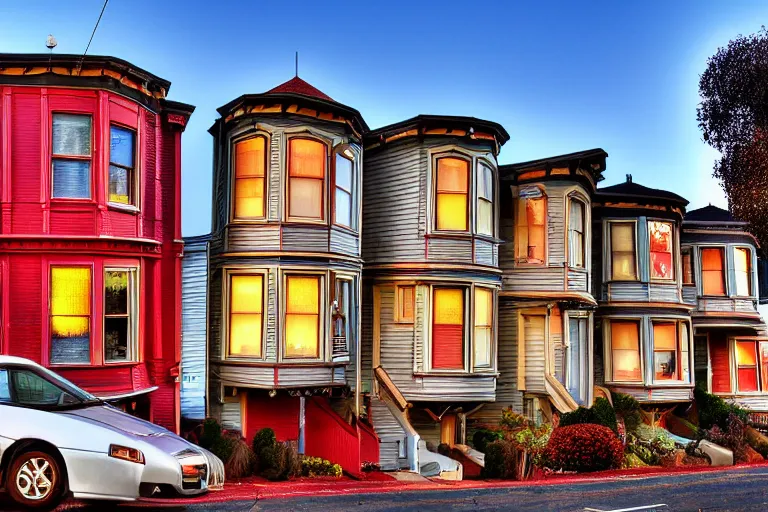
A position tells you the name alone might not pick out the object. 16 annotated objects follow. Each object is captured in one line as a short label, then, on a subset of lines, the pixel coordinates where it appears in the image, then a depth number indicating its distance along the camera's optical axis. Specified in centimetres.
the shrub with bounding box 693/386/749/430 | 3197
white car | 1053
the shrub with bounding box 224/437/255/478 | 1970
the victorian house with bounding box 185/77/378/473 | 2166
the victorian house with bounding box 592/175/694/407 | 3091
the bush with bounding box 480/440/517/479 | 2283
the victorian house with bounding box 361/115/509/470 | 2438
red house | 1825
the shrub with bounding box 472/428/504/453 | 2581
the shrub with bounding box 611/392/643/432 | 2928
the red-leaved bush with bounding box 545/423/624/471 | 2142
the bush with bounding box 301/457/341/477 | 2088
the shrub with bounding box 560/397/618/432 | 2380
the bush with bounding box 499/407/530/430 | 2664
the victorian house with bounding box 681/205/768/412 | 3500
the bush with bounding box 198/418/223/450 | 2055
